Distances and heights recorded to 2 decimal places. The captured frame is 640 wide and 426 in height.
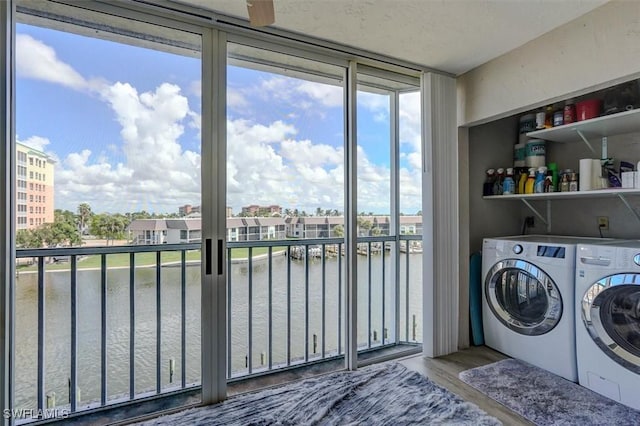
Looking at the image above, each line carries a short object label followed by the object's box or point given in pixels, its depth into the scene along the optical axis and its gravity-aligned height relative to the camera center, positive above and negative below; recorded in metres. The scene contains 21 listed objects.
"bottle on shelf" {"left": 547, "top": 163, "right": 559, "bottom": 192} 2.56 +0.30
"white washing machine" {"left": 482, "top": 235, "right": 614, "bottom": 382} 2.22 -0.64
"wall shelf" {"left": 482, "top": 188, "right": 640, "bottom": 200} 2.06 +0.14
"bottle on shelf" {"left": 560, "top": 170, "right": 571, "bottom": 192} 2.45 +0.24
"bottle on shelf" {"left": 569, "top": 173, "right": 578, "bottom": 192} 2.40 +0.23
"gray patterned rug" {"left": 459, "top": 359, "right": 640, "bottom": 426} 1.81 -1.13
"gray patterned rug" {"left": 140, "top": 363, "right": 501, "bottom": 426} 1.83 -1.14
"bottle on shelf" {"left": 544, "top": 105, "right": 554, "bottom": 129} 2.53 +0.74
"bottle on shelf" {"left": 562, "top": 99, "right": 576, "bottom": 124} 2.35 +0.71
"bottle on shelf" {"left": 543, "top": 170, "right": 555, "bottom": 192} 2.57 +0.24
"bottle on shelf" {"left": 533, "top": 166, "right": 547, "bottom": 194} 2.60 +0.26
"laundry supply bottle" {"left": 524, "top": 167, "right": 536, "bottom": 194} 2.66 +0.25
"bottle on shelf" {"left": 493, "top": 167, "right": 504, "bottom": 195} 2.88 +0.28
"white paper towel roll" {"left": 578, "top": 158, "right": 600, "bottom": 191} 2.29 +0.27
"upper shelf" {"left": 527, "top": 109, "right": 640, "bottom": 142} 2.05 +0.60
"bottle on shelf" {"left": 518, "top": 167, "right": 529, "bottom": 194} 2.74 +0.28
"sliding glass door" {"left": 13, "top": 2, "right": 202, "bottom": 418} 1.83 +0.05
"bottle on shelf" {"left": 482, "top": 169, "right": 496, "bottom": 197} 2.94 +0.28
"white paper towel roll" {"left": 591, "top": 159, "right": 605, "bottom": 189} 2.29 +0.26
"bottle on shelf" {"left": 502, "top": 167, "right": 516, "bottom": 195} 2.79 +0.24
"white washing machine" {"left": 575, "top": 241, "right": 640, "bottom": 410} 1.86 -0.64
